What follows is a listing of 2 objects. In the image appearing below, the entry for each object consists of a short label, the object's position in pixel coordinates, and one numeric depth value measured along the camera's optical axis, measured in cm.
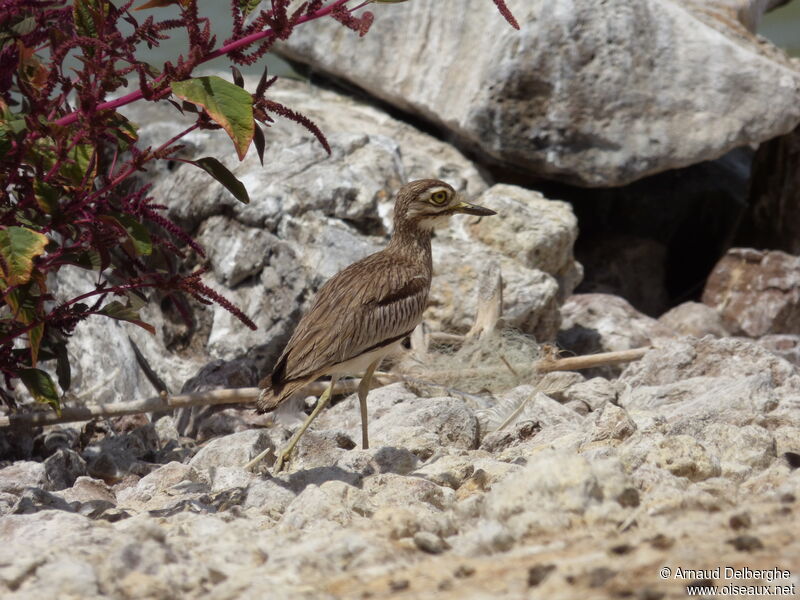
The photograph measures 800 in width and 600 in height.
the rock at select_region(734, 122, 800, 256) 1708
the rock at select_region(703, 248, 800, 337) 1569
